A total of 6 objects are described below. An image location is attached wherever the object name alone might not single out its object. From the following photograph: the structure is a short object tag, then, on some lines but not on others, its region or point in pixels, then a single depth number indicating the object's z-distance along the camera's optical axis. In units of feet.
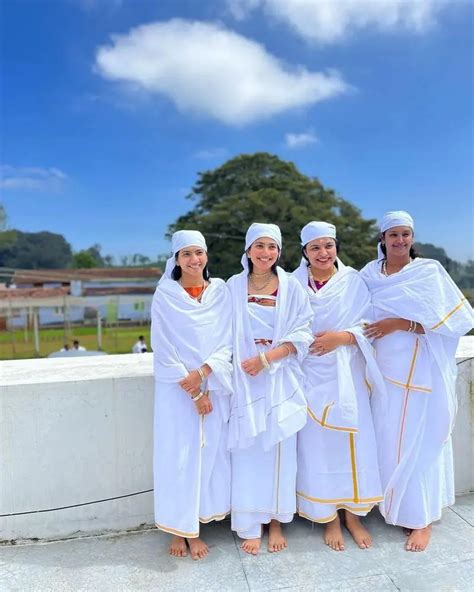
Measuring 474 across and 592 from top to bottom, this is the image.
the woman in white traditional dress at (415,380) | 8.06
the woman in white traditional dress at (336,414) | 7.87
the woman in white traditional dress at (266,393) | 7.61
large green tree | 83.05
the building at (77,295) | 113.70
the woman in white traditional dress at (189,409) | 7.57
